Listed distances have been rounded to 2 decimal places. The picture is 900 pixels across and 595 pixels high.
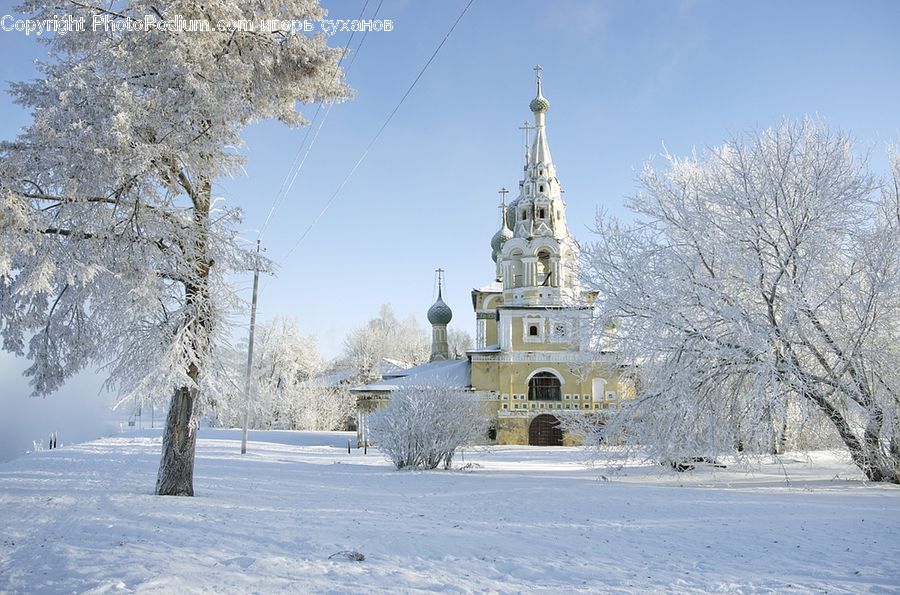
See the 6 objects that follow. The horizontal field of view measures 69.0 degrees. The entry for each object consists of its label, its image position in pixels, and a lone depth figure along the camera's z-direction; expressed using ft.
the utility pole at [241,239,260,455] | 71.05
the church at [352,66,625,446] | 111.45
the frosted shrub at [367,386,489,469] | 57.62
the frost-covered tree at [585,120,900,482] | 40.01
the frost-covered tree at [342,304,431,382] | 196.54
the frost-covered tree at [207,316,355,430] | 140.26
